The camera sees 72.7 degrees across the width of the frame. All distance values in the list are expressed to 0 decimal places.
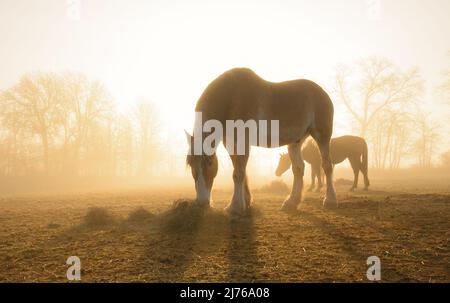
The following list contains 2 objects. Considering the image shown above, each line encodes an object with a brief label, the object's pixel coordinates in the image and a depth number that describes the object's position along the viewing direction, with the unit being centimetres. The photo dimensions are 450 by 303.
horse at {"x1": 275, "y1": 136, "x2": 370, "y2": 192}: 1538
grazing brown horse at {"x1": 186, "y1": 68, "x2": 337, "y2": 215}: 639
